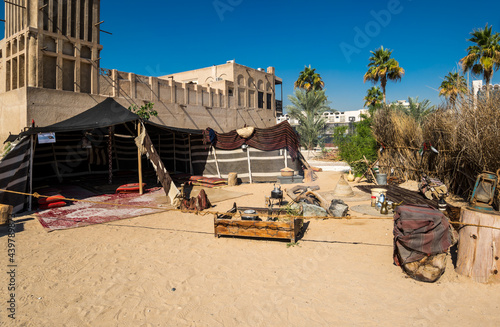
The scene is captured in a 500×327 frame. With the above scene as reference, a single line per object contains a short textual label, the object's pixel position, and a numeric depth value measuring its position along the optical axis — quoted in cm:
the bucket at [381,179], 1266
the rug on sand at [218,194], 1087
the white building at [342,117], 6949
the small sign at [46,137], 927
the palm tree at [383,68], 2700
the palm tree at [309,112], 3253
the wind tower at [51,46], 1303
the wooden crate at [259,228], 619
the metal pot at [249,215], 666
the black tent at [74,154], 869
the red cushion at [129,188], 1166
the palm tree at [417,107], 2561
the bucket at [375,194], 904
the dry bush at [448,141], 761
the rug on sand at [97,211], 776
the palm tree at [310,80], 3738
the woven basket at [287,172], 1391
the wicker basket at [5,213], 726
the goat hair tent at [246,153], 1428
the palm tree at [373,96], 3387
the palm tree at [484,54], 1922
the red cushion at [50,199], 909
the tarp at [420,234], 450
